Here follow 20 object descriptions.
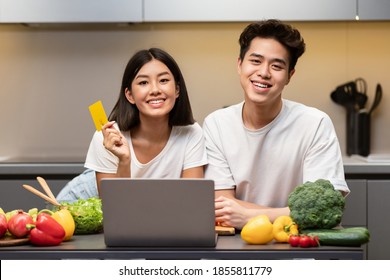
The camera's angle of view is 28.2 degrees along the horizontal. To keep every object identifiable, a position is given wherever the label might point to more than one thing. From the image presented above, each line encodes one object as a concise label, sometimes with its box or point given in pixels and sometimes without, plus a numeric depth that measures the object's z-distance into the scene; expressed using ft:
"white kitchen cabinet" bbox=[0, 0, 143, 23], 14.01
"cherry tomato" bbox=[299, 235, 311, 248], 7.39
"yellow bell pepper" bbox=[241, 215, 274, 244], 7.55
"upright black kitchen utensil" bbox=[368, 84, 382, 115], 14.94
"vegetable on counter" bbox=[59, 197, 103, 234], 8.23
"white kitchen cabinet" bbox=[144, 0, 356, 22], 13.97
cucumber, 7.49
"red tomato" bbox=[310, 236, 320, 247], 7.43
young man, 9.41
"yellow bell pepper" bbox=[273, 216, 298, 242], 7.66
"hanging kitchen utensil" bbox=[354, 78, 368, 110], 14.94
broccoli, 7.80
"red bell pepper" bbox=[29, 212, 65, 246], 7.52
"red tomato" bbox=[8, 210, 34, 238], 7.62
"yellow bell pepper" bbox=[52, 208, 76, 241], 7.79
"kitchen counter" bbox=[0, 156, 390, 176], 13.05
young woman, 9.43
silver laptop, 7.27
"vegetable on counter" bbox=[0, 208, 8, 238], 7.66
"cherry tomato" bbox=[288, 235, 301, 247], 7.43
